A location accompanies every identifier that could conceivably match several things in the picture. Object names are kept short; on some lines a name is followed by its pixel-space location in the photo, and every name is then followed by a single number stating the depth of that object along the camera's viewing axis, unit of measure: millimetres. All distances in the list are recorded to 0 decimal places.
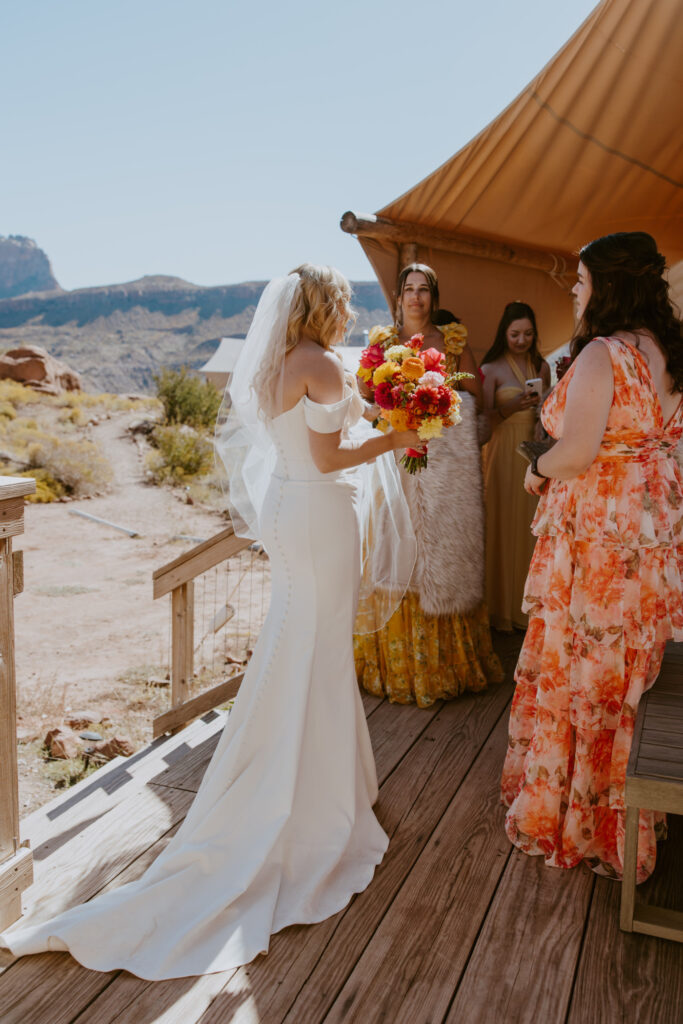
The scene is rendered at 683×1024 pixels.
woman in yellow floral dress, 3688
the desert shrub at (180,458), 16281
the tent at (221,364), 21781
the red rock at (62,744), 5180
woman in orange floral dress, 2242
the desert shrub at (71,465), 15109
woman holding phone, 4531
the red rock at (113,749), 5082
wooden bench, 1909
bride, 2146
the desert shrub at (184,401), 20641
